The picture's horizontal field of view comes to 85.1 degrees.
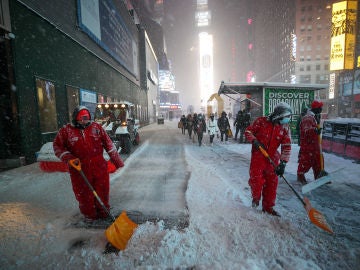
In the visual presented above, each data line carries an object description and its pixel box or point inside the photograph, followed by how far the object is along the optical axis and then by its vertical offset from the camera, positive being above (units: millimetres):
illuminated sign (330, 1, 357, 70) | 37688 +15267
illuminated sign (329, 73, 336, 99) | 48188 +6595
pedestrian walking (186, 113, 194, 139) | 14805 -493
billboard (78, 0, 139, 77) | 14492 +8552
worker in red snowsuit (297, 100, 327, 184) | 4848 -812
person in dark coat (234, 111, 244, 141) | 11899 -271
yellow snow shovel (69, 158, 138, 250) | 2600 -1548
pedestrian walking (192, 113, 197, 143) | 13023 -369
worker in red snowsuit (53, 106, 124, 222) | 3109 -562
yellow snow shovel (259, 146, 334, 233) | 2880 -1578
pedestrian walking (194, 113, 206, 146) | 11266 -604
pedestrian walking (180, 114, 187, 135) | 18234 -581
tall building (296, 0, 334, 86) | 70275 +26808
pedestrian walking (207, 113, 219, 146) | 12008 -670
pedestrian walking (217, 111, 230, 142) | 12535 -658
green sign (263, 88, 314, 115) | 11836 +958
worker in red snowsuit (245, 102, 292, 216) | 3391 -689
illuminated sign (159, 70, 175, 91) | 95375 +17636
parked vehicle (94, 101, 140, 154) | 9023 -176
